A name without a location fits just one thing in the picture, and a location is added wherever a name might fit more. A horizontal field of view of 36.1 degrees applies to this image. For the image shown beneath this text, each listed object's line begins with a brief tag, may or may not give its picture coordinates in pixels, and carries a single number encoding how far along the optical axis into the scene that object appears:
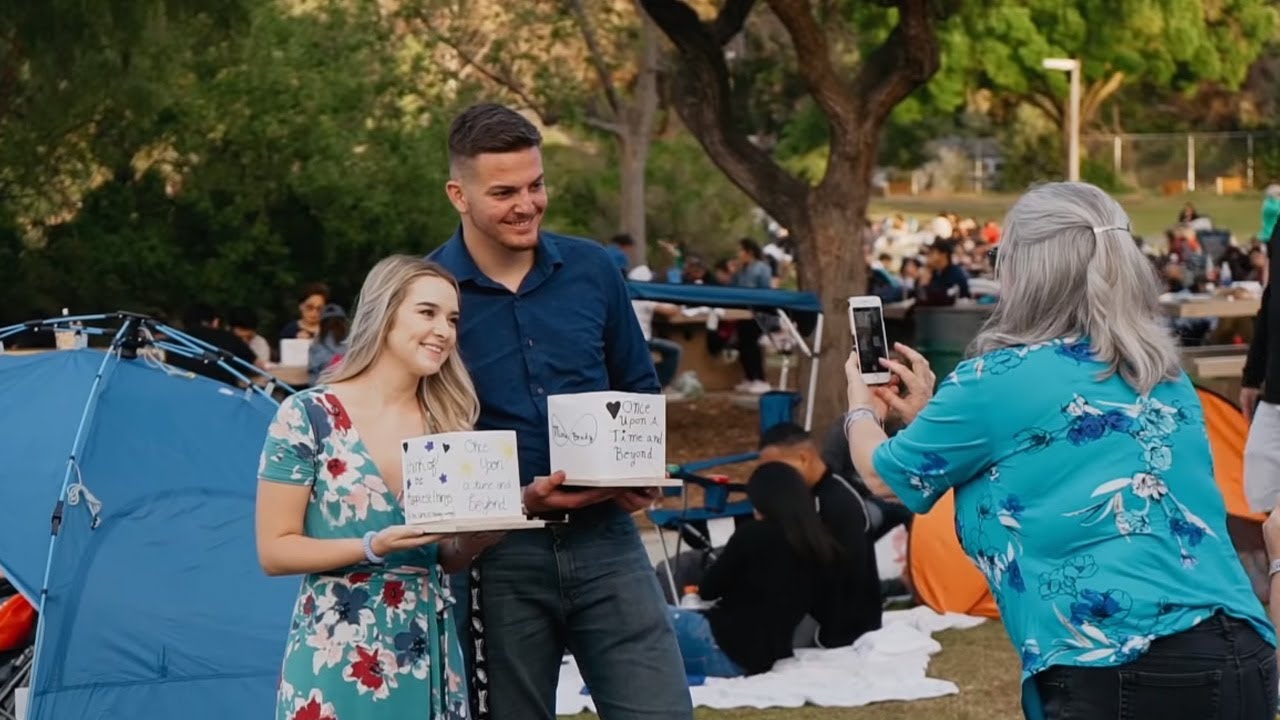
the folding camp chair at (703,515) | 10.04
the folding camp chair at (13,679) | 6.93
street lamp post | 28.32
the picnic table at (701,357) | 23.52
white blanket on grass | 8.10
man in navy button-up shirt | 4.11
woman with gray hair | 3.34
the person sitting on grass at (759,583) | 8.41
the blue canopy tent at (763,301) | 13.20
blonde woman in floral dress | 3.88
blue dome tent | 6.65
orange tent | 9.51
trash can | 16.86
